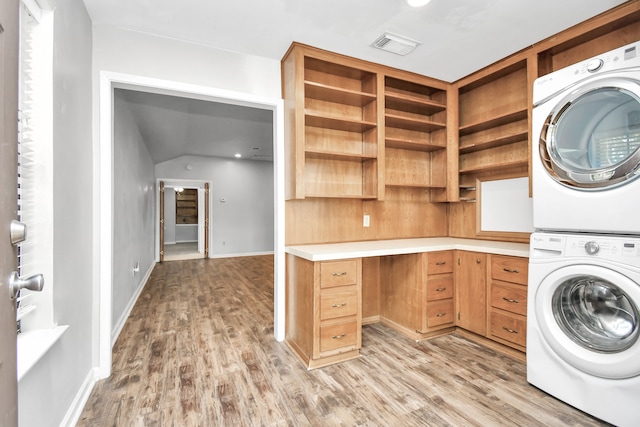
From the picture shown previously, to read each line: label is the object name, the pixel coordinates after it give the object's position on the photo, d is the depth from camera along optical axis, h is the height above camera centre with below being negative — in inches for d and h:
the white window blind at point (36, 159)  52.3 +9.5
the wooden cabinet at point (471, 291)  100.0 -26.8
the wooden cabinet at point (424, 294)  104.6 -28.9
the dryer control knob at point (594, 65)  63.6 +32.0
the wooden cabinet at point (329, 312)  87.4 -29.6
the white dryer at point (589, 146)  59.7 +15.4
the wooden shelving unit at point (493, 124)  105.3 +34.0
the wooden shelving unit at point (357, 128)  99.0 +32.2
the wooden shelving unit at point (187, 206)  431.0 +9.5
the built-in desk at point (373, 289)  88.4 -25.9
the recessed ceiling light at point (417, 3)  75.3 +53.5
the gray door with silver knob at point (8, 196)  28.2 +1.5
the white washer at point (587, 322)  58.6 -24.1
